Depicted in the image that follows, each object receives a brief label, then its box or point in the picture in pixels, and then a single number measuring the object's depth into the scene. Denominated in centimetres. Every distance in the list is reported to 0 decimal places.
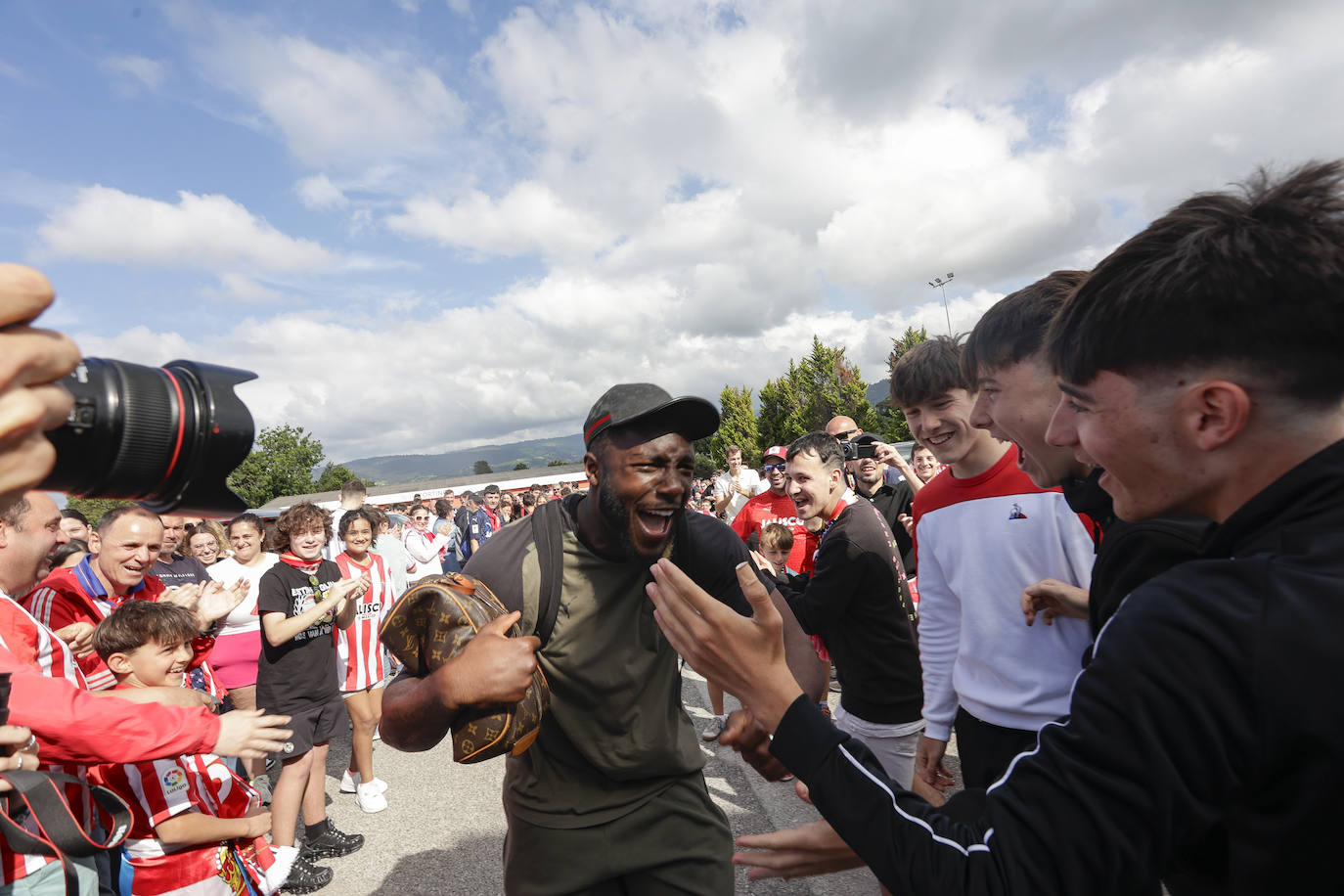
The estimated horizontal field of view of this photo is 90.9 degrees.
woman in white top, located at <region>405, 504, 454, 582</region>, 901
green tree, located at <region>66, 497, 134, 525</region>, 5225
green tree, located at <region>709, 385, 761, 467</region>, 6512
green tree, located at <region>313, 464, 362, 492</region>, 8525
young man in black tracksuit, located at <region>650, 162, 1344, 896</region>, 87
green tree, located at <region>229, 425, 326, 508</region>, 6512
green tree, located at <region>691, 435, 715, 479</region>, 4322
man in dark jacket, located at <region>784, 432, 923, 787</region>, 346
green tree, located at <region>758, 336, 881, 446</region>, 5625
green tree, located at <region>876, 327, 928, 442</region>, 4766
